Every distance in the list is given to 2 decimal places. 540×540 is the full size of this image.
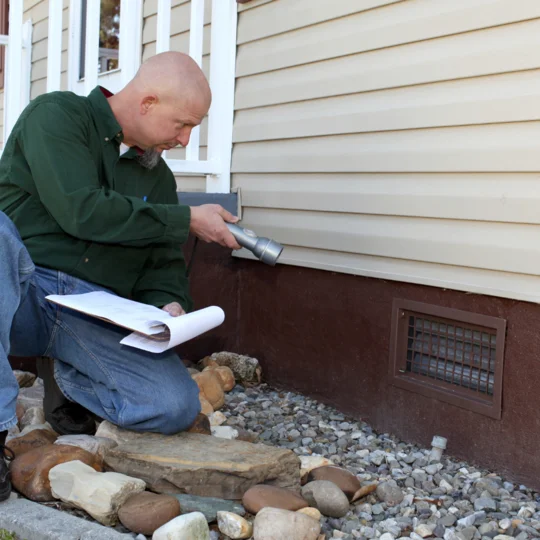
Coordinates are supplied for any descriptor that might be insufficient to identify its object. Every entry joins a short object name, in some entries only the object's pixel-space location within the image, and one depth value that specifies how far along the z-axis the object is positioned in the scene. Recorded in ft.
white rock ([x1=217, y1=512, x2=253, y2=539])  7.75
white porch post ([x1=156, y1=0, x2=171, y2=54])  15.24
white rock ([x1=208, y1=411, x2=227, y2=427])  11.82
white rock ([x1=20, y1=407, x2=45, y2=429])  10.86
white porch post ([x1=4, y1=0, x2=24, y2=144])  16.98
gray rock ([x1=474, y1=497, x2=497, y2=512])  9.01
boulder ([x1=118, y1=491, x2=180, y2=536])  7.73
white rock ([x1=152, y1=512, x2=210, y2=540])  7.25
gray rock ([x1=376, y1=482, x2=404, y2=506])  9.12
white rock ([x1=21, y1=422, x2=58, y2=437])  10.22
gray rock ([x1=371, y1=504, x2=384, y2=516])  8.84
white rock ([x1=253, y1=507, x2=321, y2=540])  7.45
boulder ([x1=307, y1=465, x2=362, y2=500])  8.93
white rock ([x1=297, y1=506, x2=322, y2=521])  8.11
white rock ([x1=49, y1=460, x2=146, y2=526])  7.90
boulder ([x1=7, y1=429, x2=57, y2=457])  9.48
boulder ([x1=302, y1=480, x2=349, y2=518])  8.49
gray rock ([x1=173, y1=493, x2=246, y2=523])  8.14
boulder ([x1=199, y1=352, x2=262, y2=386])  14.19
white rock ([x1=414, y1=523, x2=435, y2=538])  8.29
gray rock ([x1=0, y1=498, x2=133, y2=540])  7.36
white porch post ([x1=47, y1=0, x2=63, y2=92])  17.03
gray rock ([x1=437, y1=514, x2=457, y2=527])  8.61
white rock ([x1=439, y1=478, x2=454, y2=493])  9.60
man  9.21
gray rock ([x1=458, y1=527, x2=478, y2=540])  8.23
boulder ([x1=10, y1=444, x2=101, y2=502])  8.41
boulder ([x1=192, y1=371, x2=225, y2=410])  12.64
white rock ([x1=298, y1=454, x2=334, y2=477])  9.49
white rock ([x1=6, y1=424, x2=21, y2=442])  10.16
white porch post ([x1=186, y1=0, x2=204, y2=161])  15.06
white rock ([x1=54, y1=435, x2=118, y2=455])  9.24
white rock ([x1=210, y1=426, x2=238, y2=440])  10.96
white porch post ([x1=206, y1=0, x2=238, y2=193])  14.89
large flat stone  8.53
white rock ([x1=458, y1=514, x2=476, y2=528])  8.55
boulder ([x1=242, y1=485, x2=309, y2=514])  8.13
